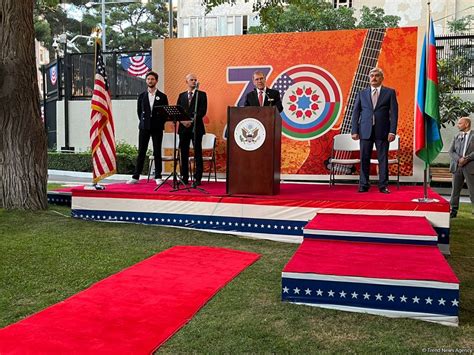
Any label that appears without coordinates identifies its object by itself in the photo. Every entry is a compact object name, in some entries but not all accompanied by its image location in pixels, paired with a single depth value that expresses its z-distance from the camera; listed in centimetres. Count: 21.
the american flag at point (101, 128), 744
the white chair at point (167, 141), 903
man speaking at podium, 695
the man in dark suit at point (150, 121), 770
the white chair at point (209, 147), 888
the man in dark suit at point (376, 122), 675
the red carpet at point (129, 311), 287
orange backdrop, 854
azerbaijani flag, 584
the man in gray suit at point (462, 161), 818
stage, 570
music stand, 627
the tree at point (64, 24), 3830
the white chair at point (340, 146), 820
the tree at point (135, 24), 3772
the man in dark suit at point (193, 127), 727
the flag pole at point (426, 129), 580
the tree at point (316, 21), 2278
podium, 608
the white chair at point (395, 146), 797
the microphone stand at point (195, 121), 699
